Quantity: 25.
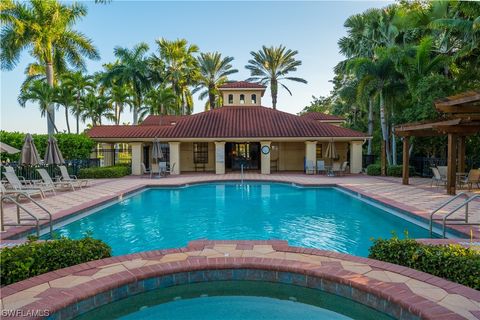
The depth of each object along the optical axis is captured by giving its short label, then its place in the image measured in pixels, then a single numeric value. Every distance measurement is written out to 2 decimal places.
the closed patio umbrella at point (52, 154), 13.74
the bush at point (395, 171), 19.58
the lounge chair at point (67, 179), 14.44
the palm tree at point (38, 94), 24.87
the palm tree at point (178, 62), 36.78
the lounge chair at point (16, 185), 11.31
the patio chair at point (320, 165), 21.98
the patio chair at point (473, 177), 12.91
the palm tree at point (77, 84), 30.69
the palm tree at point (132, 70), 32.72
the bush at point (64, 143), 15.81
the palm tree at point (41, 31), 21.33
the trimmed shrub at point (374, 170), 20.78
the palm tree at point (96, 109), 36.03
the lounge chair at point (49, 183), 12.58
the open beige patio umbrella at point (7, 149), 12.11
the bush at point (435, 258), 4.16
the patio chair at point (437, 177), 13.77
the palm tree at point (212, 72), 37.50
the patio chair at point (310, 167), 22.28
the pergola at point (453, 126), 8.68
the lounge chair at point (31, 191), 10.36
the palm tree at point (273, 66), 34.69
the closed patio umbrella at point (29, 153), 12.11
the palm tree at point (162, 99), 29.00
